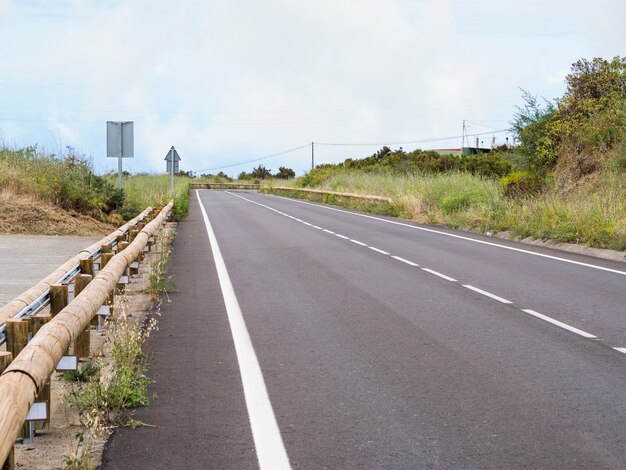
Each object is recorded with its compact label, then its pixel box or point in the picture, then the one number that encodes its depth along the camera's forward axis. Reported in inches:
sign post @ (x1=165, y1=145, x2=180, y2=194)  1749.5
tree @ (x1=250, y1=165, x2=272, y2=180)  5190.9
